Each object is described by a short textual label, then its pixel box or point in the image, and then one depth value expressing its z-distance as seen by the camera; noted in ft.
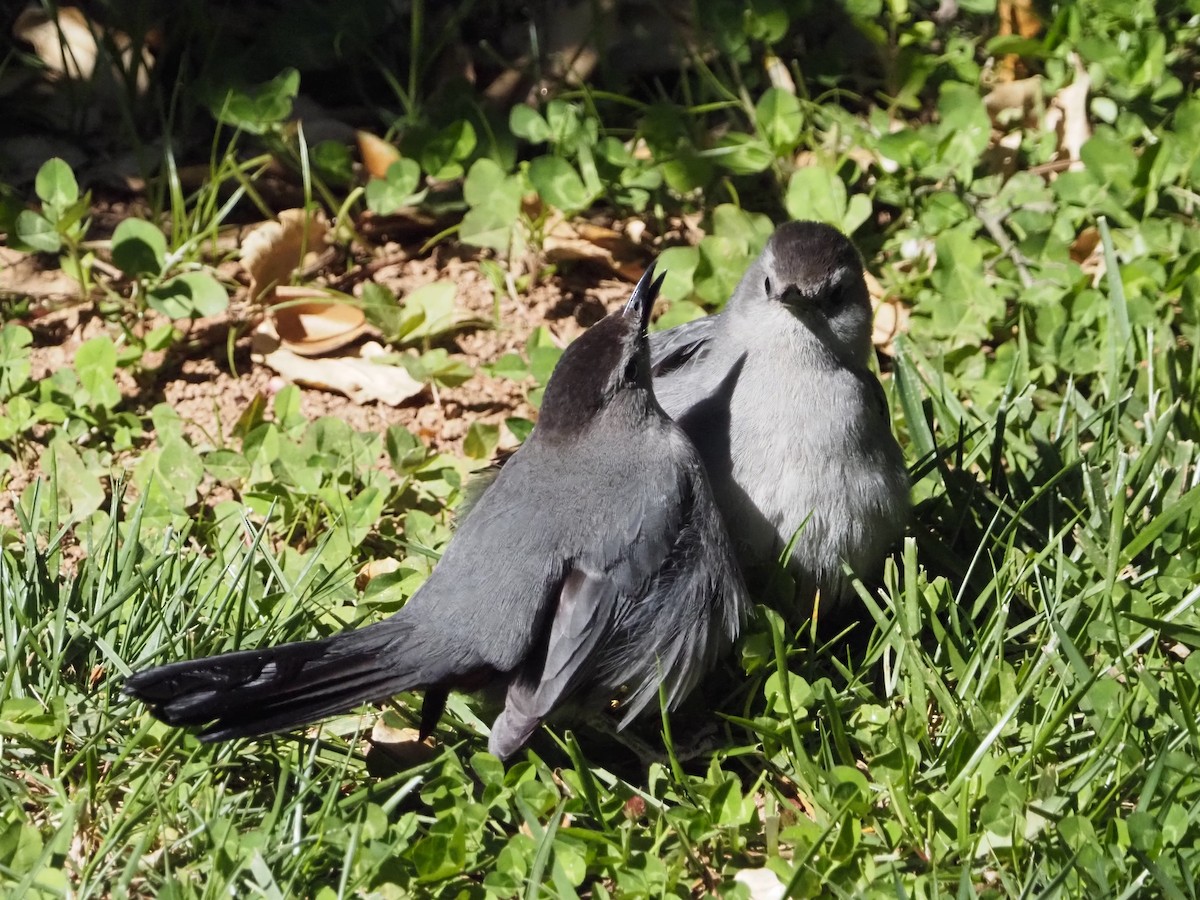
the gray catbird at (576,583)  19.62
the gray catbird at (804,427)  22.29
